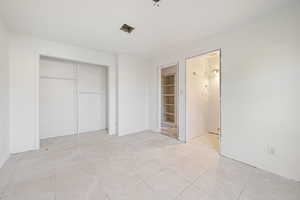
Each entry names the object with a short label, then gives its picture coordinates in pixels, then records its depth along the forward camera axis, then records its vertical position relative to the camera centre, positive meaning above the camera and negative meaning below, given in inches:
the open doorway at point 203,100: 143.5 -0.4
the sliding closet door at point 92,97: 169.3 +3.9
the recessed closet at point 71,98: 146.5 +2.6
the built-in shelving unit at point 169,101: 158.7 -1.6
